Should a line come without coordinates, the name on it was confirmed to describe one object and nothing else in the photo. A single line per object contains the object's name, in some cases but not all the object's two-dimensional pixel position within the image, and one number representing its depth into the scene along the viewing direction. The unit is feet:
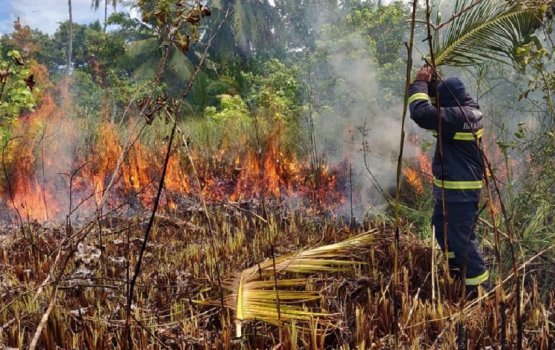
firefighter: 14.14
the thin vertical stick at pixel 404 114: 4.95
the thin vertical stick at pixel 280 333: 7.98
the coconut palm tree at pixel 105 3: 89.97
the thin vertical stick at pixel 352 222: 17.73
